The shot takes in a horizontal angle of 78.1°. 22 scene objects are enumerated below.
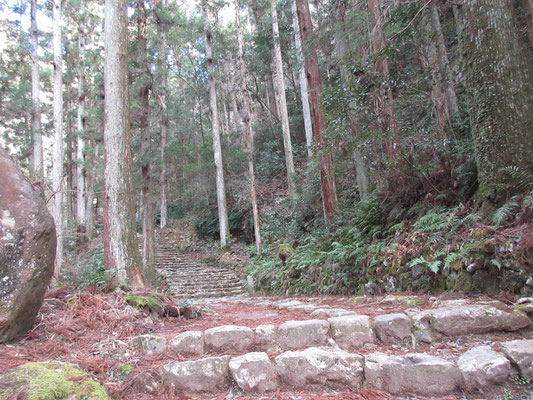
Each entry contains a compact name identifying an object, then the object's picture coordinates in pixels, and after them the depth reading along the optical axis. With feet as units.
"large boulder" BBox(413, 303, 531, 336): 8.36
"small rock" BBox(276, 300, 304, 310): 15.71
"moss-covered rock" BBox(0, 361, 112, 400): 6.10
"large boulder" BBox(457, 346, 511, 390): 6.82
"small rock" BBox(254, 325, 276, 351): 9.01
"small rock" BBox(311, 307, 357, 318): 10.59
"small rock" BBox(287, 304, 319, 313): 13.40
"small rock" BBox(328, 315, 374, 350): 8.87
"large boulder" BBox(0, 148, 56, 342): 8.11
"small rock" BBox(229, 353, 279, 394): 7.47
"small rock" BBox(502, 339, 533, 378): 6.86
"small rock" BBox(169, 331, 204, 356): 8.75
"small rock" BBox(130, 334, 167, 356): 8.70
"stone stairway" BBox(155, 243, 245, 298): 35.91
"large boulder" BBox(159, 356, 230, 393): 7.62
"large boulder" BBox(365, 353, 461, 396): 6.93
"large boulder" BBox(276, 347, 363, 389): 7.48
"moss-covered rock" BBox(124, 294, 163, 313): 12.19
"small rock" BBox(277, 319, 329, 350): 8.94
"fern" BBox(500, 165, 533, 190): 11.89
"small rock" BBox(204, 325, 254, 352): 8.86
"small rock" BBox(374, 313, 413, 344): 8.76
